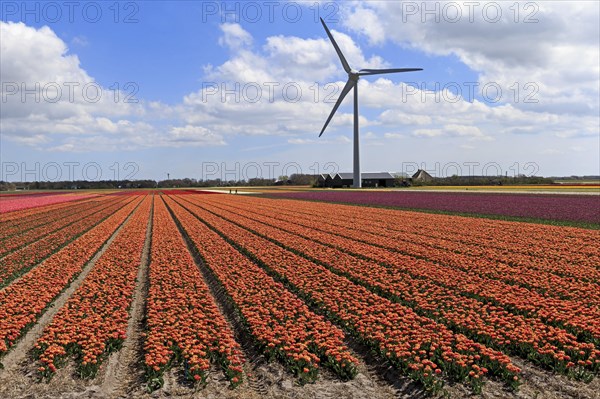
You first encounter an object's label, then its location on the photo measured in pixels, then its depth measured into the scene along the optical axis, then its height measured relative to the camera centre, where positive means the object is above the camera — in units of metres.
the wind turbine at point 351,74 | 75.00 +16.51
